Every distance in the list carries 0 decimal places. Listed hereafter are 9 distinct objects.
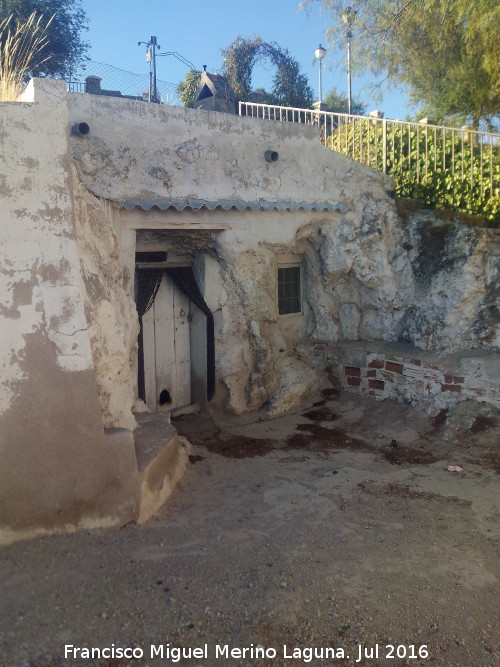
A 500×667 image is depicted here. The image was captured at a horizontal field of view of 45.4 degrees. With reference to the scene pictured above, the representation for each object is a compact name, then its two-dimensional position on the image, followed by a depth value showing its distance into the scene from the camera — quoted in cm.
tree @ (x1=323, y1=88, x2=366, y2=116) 2739
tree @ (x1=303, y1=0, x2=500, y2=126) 843
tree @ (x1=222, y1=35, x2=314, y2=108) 2409
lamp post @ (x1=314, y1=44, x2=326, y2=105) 1644
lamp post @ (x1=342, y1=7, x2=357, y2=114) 1035
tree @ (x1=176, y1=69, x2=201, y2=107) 2208
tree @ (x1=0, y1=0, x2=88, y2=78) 1959
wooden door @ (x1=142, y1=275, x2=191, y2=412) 809
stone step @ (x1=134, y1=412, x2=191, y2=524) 504
